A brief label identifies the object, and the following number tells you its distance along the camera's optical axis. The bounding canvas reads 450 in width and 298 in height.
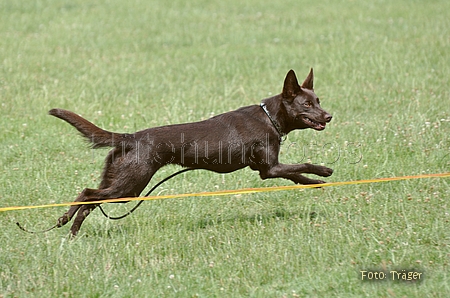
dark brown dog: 10.84
